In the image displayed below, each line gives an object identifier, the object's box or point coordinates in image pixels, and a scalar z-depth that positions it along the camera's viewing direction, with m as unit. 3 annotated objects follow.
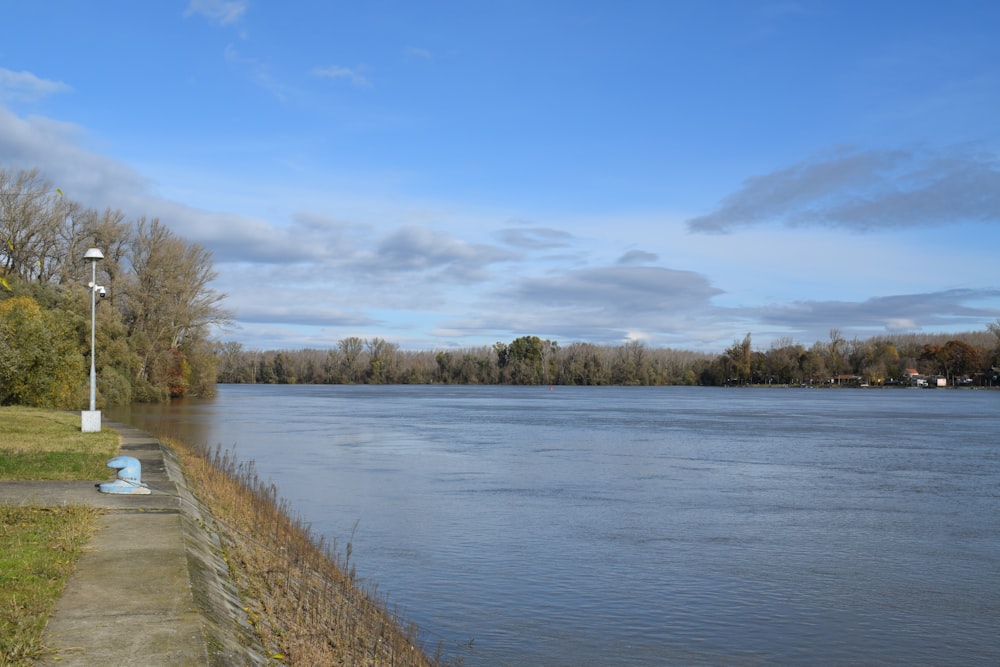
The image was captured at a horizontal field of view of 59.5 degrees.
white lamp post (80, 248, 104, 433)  22.98
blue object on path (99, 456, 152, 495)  12.04
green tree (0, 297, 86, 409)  34.66
